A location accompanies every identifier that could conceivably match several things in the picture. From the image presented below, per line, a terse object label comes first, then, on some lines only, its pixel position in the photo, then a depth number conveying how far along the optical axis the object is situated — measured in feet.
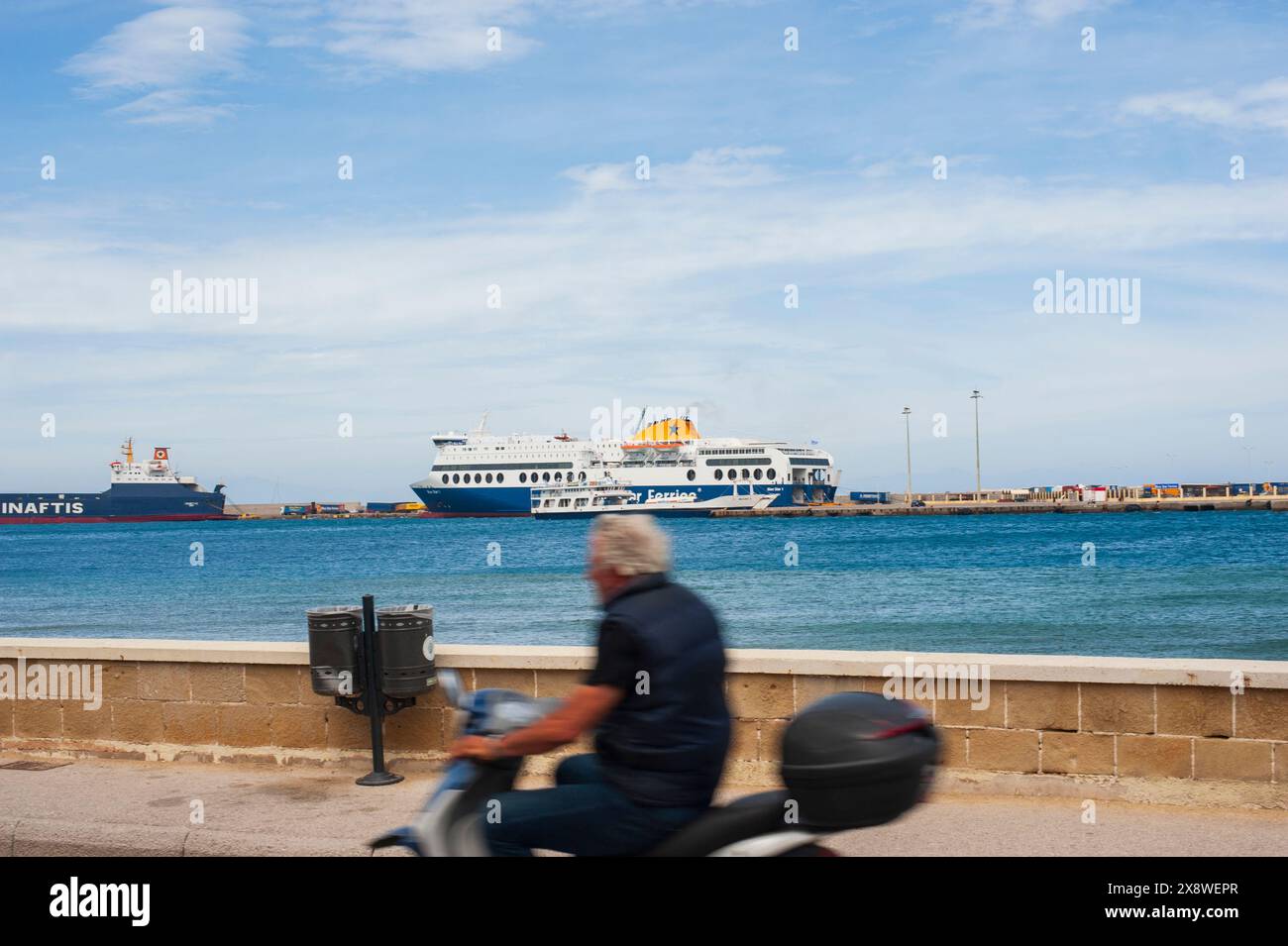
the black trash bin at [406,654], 20.89
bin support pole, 20.76
